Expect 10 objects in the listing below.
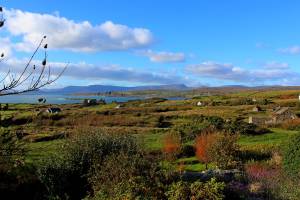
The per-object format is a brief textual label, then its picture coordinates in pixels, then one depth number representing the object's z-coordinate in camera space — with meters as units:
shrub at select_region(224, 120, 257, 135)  26.86
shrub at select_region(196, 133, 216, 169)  18.28
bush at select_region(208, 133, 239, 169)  16.85
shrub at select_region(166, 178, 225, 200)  7.82
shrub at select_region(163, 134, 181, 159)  20.49
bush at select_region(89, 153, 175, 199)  8.10
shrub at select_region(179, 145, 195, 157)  21.13
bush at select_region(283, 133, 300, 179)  13.18
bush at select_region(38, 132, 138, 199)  10.48
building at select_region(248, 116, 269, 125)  38.39
